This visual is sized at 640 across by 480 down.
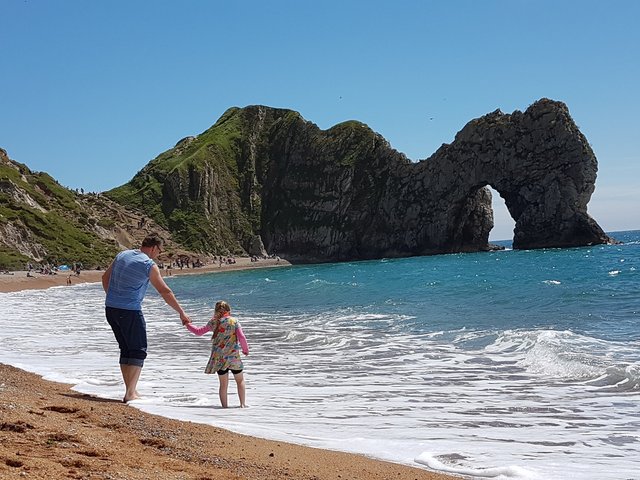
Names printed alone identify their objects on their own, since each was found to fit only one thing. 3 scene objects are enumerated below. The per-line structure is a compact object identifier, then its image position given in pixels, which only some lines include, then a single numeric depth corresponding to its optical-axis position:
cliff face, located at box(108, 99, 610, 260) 103.00
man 8.11
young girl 8.43
